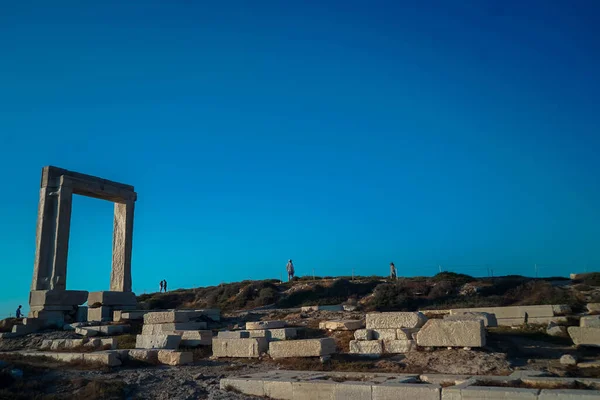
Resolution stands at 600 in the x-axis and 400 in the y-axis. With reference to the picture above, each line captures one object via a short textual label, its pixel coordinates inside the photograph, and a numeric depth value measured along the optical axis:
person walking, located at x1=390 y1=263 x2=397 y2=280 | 38.53
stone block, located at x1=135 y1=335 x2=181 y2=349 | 14.22
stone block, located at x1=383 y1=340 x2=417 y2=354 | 12.47
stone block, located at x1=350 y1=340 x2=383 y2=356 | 12.78
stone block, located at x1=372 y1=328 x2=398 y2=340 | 12.99
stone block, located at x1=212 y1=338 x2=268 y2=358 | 13.23
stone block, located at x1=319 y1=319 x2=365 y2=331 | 14.98
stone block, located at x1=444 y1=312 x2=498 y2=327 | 12.18
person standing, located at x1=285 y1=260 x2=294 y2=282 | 40.01
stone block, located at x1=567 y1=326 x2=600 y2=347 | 12.38
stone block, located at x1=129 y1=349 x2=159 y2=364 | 13.05
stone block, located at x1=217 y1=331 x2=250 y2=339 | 14.30
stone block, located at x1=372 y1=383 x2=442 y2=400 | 7.97
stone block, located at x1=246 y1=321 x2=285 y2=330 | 15.81
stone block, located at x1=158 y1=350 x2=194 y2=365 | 12.82
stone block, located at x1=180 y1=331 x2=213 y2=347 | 15.06
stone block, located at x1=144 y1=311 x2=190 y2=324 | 17.05
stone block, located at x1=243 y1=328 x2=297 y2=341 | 13.99
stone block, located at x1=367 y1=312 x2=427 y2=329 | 13.16
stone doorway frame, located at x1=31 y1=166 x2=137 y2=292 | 21.86
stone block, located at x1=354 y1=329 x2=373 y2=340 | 13.22
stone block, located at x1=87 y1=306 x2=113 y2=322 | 21.63
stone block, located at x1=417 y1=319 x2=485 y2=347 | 11.53
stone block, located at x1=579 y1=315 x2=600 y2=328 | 13.80
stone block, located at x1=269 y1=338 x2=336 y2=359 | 12.07
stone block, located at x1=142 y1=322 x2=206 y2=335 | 16.66
